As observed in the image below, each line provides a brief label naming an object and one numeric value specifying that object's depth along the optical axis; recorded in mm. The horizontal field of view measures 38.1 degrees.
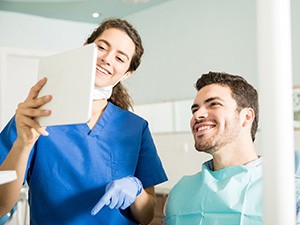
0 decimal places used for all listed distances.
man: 1264
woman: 1205
